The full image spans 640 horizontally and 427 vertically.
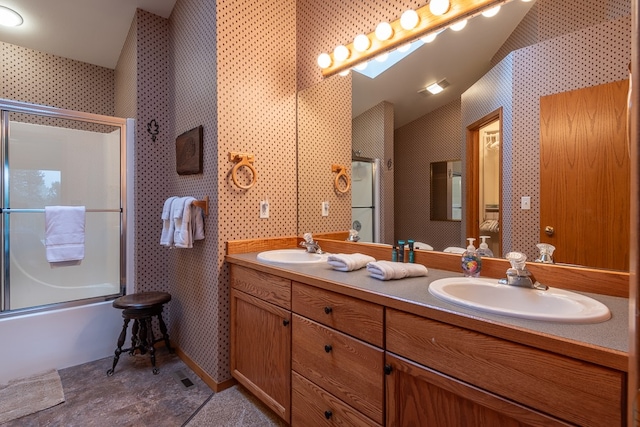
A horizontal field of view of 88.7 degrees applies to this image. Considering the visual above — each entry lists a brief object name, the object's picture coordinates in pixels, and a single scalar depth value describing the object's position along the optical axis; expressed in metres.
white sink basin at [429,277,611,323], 0.84
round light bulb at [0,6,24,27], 2.44
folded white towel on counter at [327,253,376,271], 1.47
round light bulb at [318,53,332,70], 2.08
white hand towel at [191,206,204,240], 2.06
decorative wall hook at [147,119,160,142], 2.59
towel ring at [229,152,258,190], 1.99
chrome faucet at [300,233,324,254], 2.07
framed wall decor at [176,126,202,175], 2.11
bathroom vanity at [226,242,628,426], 0.73
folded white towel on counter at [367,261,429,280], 1.29
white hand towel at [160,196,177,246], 2.14
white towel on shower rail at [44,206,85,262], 2.27
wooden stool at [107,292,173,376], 2.13
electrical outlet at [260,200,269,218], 2.16
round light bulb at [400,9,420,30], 1.59
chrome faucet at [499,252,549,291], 1.13
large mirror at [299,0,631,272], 1.14
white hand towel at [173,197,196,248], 2.00
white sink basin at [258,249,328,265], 1.94
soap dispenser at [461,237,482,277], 1.34
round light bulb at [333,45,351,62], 1.97
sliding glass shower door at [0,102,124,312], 2.66
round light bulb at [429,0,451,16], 1.50
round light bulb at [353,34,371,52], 1.85
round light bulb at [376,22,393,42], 1.71
